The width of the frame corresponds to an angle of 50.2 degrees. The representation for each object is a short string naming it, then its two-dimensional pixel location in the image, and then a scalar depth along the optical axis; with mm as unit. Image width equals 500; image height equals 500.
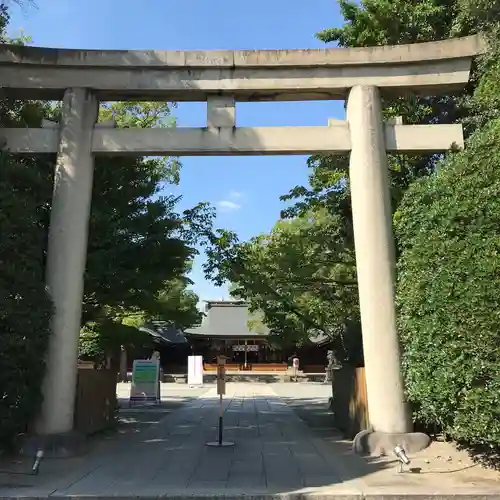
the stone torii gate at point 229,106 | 9750
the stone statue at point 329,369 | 34391
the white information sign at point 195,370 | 30578
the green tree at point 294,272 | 13500
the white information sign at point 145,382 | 19031
